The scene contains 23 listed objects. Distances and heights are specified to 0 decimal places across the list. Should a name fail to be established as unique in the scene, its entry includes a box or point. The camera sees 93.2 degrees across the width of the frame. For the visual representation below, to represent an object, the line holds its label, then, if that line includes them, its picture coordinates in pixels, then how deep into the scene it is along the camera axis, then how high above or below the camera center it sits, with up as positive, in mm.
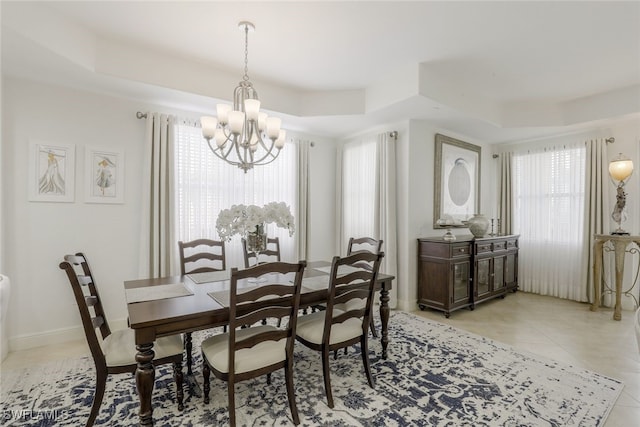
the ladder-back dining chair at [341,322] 2059 -842
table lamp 3930 +462
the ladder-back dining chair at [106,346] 1693 -844
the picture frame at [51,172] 2945 +406
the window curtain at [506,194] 5309 +334
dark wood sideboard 3846 -789
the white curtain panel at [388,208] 4191 +70
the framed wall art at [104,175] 3209 +409
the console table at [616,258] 3793 -595
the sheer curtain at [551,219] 4590 -95
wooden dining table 1632 -573
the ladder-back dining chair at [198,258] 2418 -491
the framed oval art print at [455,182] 4430 +495
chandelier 2377 +737
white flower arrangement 2365 -48
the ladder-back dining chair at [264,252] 3131 -452
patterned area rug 1925 -1309
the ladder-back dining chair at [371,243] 2965 -319
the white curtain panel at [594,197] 4320 +232
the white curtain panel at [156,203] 3426 +115
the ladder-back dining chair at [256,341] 1676 -767
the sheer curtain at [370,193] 4215 +298
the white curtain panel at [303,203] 4648 +154
